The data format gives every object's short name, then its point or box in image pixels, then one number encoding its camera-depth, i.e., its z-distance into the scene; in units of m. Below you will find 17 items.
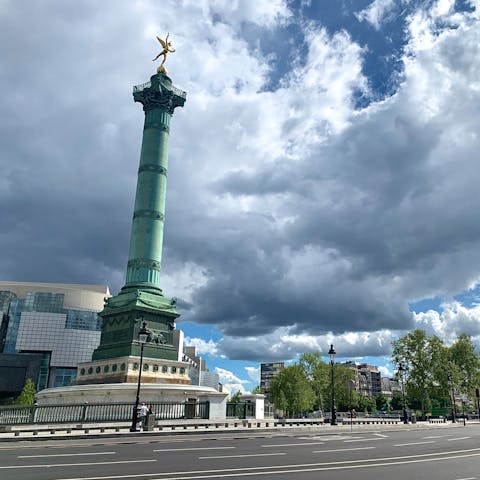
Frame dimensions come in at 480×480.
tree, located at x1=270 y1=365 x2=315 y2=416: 89.38
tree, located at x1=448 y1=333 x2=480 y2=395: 88.19
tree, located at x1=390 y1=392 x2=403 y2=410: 141.60
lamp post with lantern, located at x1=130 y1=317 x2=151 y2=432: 28.64
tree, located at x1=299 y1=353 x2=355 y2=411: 93.44
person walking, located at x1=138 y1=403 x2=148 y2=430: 29.81
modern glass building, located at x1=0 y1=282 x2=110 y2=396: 120.38
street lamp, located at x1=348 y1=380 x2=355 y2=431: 39.81
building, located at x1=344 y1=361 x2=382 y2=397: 185.39
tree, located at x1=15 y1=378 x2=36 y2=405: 91.44
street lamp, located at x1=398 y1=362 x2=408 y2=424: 49.19
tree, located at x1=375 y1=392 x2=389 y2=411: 148.38
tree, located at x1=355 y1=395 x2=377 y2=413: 130.12
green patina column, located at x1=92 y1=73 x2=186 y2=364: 58.25
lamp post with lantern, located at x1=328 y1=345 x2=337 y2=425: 40.15
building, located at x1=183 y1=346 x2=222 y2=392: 168.00
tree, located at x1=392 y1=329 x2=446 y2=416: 74.50
